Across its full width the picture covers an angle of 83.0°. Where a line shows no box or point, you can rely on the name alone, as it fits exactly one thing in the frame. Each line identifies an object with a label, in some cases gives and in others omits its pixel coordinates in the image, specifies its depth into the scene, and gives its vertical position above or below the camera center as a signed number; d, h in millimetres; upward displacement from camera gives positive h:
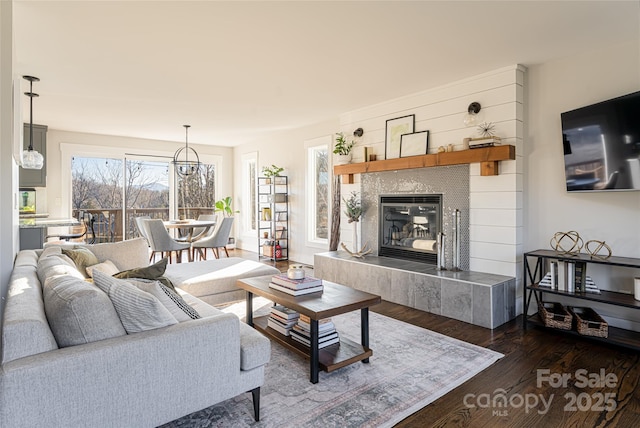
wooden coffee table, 2254 -624
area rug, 1909 -1070
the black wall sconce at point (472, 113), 3752 +1053
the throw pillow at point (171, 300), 1837 -469
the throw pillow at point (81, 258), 2838 -348
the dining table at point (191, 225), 5758 -175
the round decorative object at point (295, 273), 2686 -441
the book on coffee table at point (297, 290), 2572 -551
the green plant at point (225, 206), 8117 +179
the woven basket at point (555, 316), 3027 -882
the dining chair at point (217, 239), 5893 -414
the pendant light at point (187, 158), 6195 +1256
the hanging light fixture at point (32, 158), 3846 +608
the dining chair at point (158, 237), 5344 -344
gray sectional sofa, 1303 -604
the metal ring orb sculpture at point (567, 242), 3219 -267
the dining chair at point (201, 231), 6420 -334
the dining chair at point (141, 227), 5623 -204
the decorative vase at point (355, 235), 4988 -296
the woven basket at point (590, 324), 2828 -884
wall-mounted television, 2783 +558
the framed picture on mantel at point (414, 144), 4254 +841
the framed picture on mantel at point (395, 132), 4445 +1032
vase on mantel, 5156 +784
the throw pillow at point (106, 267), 2819 -426
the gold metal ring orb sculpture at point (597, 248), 2982 -309
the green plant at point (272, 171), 6805 +821
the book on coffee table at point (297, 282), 2602 -503
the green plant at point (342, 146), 5191 +979
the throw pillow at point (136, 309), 1584 -419
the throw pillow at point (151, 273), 2412 -399
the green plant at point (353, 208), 5000 +78
